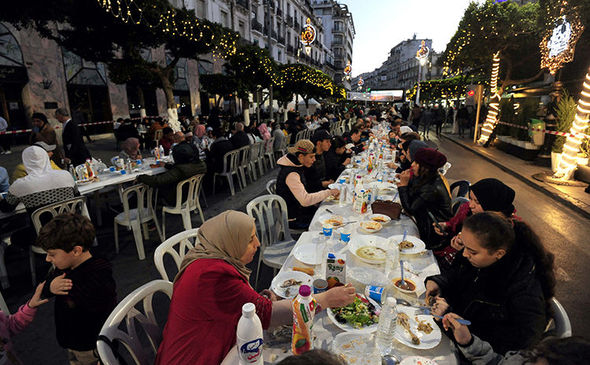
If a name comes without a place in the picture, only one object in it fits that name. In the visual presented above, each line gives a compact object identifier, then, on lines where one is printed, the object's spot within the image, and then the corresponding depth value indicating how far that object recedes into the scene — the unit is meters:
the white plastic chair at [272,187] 4.42
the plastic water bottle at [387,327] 1.51
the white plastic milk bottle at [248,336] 1.34
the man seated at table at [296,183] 3.86
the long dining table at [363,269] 1.56
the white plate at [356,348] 1.45
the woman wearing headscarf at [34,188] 3.65
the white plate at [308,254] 2.35
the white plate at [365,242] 2.50
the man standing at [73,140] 6.31
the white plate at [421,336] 1.55
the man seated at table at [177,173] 4.79
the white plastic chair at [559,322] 1.62
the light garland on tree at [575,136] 7.51
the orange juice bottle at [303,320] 1.46
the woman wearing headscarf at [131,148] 6.87
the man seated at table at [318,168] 4.88
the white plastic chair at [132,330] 1.43
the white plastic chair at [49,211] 3.50
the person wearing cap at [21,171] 4.36
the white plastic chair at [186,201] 4.87
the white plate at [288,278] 1.96
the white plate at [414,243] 2.47
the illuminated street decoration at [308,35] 21.69
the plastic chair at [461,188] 4.29
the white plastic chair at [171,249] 2.29
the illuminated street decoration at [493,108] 13.91
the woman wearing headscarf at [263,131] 11.15
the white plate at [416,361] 1.43
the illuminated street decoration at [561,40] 9.17
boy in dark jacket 1.92
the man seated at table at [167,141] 8.30
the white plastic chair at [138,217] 4.41
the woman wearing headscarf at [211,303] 1.50
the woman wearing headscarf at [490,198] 2.26
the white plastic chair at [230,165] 7.28
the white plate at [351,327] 1.63
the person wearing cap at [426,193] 3.14
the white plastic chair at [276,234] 3.41
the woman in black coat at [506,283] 1.60
